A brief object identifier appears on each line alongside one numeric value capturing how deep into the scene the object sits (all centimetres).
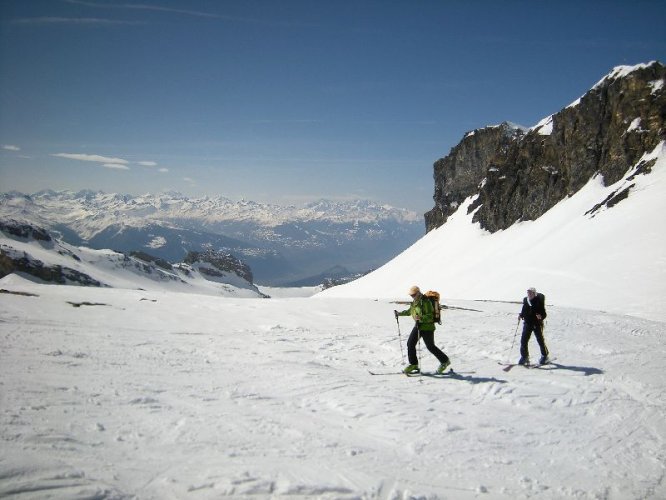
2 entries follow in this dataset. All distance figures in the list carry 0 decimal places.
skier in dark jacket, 1228
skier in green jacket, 1094
